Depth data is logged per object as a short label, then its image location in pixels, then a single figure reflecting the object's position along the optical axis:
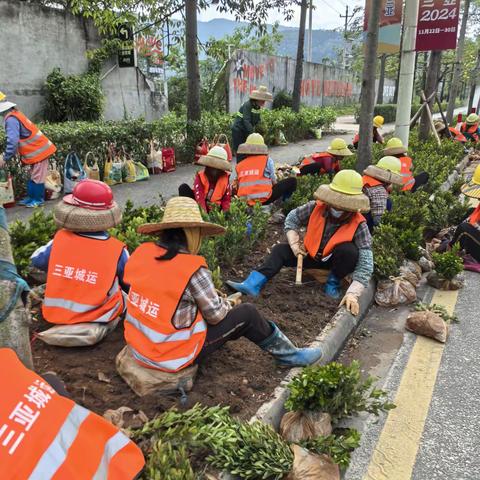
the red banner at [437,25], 9.91
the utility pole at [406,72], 8.55
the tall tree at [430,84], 12.12
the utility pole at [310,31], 31.61
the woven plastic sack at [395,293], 4.42
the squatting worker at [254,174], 5.84
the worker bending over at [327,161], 7.39
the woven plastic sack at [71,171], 7.09
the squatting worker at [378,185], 5.42
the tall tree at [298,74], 16.98
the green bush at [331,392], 2.52
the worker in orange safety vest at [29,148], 6.28
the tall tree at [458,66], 17.73
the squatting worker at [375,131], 10.51
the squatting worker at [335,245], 4.02
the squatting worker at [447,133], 13.68
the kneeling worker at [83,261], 2.97
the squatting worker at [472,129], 13.91
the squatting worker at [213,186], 5.13
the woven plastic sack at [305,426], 2.49
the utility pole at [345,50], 52.15
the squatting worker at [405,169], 6.86
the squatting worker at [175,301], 2.47
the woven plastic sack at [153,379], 2.62
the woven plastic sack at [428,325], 3.80
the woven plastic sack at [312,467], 2.21
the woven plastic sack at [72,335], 2.98
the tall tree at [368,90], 6.70
